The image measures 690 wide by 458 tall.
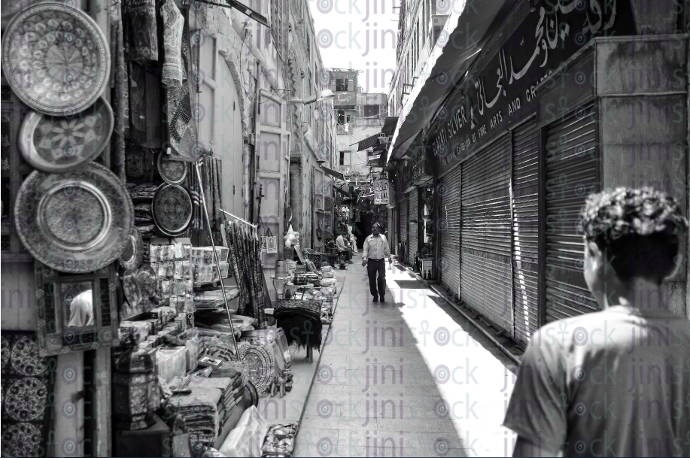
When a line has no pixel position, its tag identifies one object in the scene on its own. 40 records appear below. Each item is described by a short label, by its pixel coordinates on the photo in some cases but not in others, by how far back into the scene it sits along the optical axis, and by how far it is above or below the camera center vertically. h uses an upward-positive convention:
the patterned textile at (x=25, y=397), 3.02 -0.95
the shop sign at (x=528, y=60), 4.47 +1.81
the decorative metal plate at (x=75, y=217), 2.99 +0.06
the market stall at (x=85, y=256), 3.00 -0.17
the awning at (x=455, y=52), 6.40 +2.47
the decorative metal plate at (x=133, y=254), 4.41 -0.22
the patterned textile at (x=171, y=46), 4.51 +1.52
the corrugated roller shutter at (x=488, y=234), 7.82 -0.16
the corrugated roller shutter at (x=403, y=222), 23.55 +0.15
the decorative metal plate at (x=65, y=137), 2.97 +0.51
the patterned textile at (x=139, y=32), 4.16 +1.50
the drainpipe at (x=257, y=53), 9.11 +3.49
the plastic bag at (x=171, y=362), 4.18 -1.08
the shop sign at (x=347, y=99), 54.53 +12.77
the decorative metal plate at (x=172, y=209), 5.00 +0.17
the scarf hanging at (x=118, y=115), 3.36 +0.70
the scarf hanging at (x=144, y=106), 4.39 +1.00
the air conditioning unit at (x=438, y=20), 15.19 +5.77
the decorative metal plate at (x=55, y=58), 2.95 +0.96
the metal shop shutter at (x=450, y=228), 11.97 -0.07
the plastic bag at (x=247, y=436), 3.66 -1.51
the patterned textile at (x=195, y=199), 5.58 +0.29
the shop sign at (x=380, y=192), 22.84 +1.42
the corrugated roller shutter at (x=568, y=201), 4.80 +0.24
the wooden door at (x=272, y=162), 10.93 +1.33
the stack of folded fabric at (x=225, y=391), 4.05 -1.32
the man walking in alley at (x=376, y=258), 11.94 -0.72
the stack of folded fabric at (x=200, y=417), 3.72 -1.31
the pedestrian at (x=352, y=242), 32.93 -0.99
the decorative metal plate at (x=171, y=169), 4.93 +0.54
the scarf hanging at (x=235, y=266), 6.69 -0.50
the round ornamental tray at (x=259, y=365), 5.43 -1.40
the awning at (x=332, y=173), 25.14 +2.49
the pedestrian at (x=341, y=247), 23.94 -0.94
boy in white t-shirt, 1.54 -0.41
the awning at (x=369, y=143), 23.41 +3.67
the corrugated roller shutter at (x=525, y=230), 6.46 -0.07
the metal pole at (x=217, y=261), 5.49 -0.37
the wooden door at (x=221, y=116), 7.39 +1.67
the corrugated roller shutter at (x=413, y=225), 19.10 -0.01
